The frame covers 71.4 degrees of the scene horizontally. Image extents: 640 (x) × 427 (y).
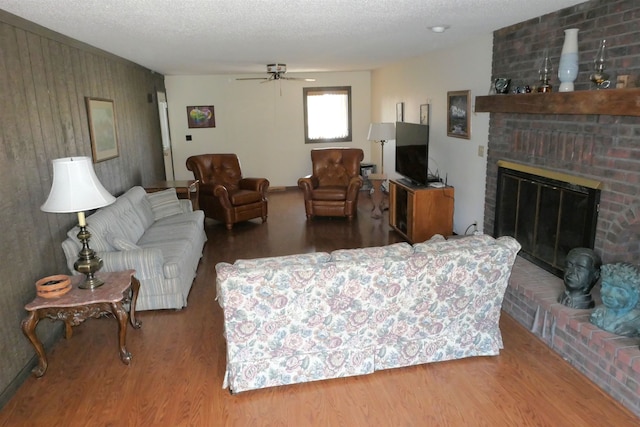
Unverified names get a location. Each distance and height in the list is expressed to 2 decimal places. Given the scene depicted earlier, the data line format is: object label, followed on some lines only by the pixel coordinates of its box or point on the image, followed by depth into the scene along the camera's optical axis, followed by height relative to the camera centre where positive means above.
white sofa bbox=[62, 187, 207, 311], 3.45 -1.05
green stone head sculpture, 2.47 -1.01
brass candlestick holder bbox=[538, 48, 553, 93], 3.40 +0.33
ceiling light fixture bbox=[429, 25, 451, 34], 3.74 +0.75
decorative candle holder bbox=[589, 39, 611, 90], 2.87 +0.28
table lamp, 2.72 -0.39
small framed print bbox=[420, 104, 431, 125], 6.02 +0.07
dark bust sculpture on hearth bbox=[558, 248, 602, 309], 2.80 -1.00
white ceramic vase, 3.08 +0.38
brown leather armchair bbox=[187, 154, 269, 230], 6.11 -0.95
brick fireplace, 2.54 -0.35
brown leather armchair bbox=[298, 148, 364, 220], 6.40 -0.93
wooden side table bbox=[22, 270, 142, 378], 2.70 -1.11
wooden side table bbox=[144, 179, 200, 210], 5.69 -0.81
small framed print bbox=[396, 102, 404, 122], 6.99 +0.11
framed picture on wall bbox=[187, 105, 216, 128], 8.34 +0.12
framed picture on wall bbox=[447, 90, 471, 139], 4.84 +0.04
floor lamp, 7.00 -0.20
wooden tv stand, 5.06 -1.05
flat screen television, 5.11 -0.40
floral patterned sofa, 2.41 -1.05
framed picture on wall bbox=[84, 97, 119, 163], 4.22 -0.03
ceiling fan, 6.07 +0.70
